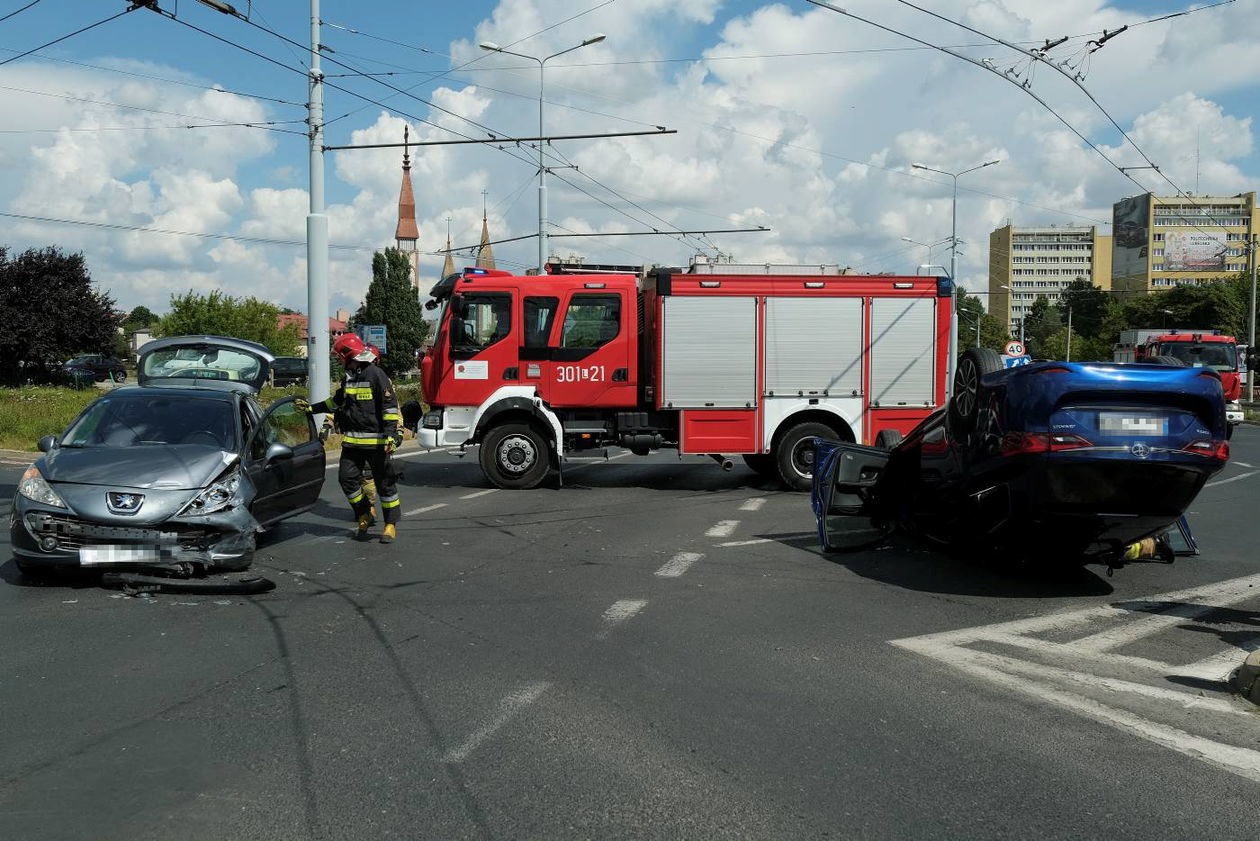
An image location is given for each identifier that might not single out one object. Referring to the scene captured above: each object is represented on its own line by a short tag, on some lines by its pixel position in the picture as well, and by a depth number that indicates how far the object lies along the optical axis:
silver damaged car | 7.05
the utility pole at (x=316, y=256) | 18.84
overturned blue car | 6.62
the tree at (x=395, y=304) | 76.88
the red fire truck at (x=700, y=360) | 13.61
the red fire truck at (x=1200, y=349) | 31.16
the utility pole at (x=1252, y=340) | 45.03
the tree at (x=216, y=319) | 54.60
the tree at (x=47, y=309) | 43.03
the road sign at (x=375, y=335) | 25.08
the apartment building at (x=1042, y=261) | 165.00
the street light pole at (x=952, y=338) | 13.93
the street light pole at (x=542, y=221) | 28.51
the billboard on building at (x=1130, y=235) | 118.88
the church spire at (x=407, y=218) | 102.12
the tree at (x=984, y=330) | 114.50
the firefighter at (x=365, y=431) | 9.55
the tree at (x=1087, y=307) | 120.75
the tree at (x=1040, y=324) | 123.25
